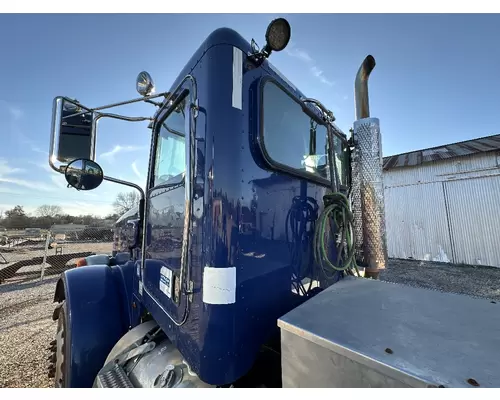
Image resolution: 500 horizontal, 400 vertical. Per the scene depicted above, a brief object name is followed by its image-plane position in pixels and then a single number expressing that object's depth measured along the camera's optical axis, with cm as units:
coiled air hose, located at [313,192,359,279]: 188
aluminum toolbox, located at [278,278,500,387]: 77
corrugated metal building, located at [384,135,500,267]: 960
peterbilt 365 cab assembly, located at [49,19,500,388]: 98
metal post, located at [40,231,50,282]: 777
